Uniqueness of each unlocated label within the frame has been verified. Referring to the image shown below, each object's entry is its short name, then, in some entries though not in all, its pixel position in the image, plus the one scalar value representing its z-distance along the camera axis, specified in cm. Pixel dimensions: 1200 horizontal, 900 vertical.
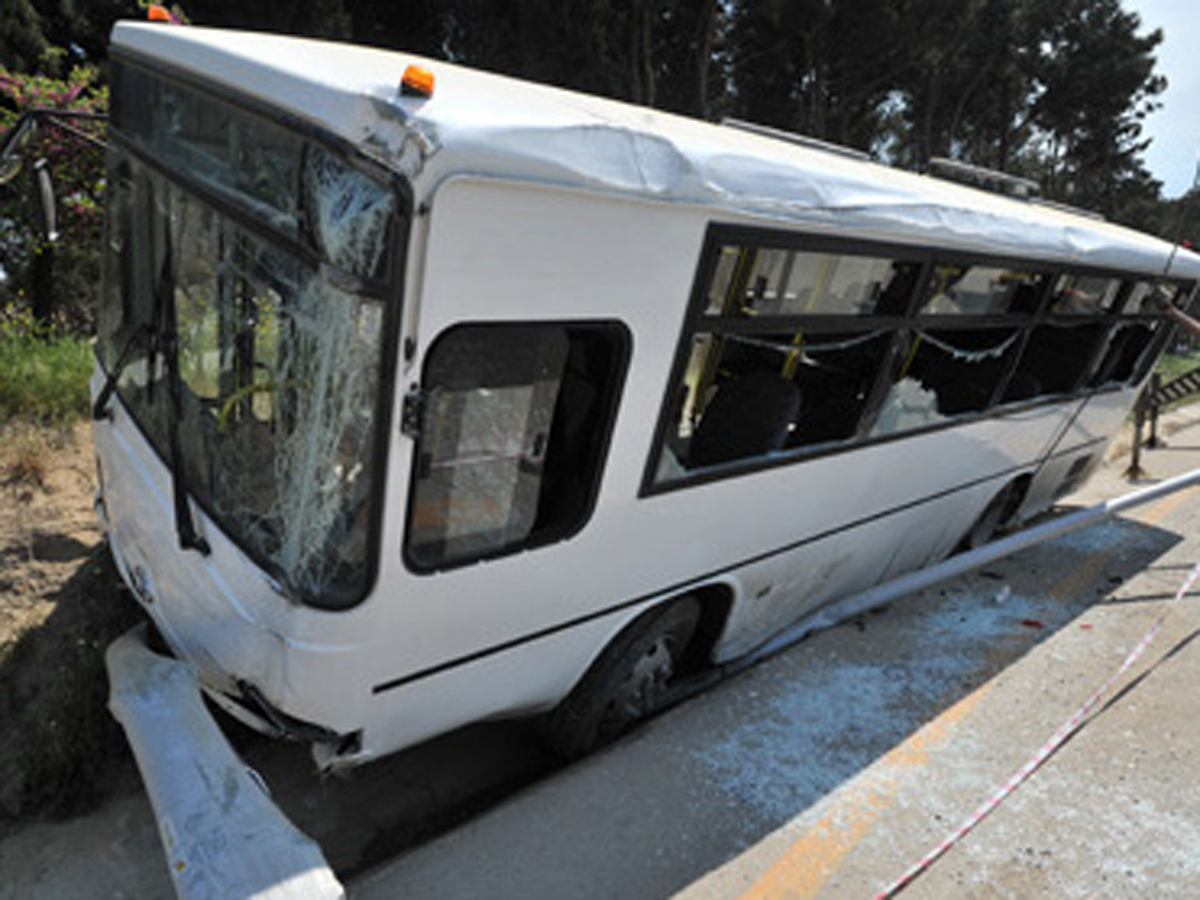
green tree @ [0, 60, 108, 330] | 664
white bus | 217
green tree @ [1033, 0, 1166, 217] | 2448
